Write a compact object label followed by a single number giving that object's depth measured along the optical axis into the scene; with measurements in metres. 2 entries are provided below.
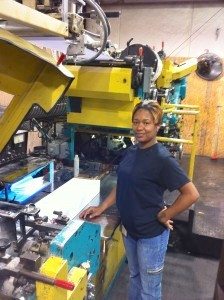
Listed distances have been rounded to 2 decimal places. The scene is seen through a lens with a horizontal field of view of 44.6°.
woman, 1.47
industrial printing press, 0.92
